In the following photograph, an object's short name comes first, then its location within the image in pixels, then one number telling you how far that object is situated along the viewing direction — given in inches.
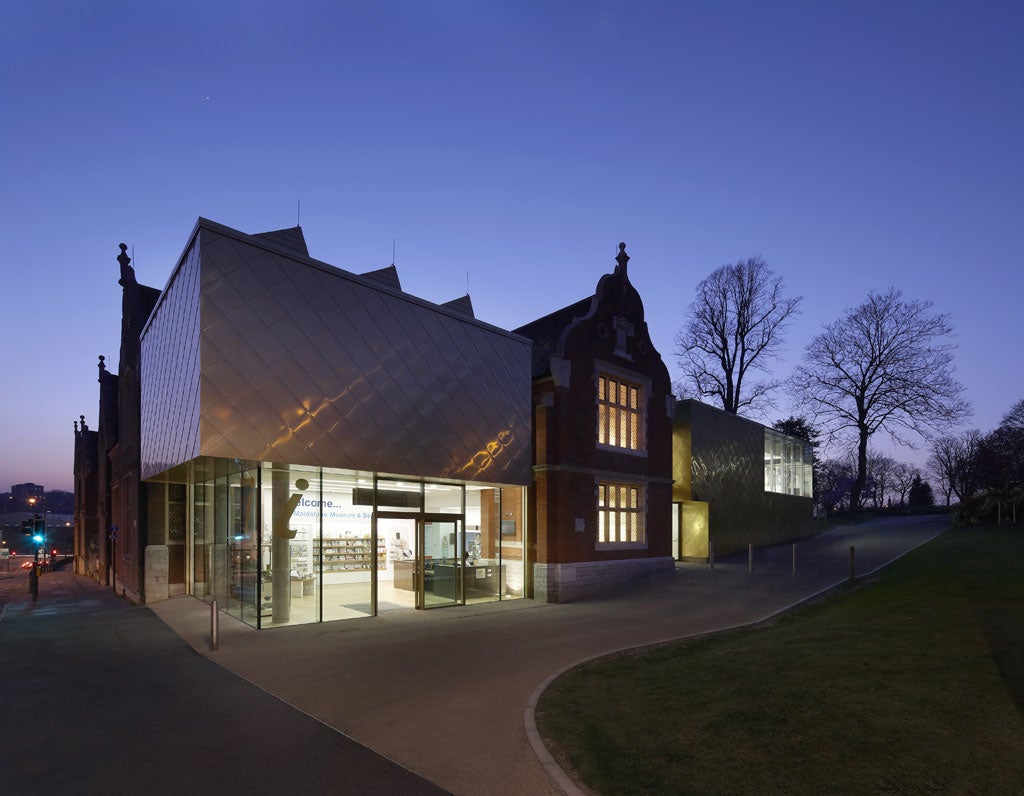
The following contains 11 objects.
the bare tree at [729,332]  1576.0
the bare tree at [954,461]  2615.7
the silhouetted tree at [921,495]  2519.7
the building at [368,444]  524.4
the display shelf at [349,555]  634.8
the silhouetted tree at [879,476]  3388.3
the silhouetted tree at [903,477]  3412.9
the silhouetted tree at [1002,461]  1414.4
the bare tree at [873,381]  1593.3
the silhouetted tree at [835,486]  3034.0
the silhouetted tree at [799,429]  2085.4
